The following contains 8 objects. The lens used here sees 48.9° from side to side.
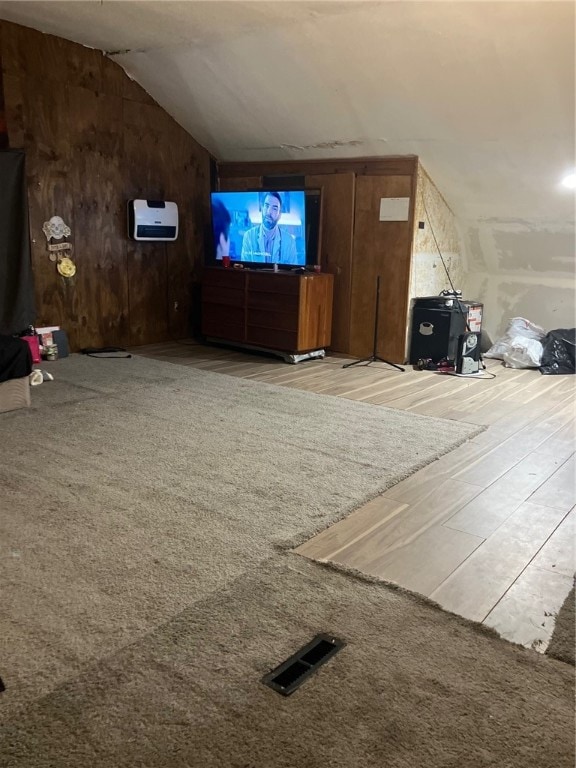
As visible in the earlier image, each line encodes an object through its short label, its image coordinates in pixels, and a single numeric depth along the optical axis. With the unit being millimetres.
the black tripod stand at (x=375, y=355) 5969
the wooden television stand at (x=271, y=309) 5809
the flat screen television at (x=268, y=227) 5941
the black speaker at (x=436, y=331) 5758
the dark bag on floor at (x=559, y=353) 5754
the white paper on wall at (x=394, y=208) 5711
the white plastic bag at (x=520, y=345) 5887
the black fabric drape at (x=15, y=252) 5316
